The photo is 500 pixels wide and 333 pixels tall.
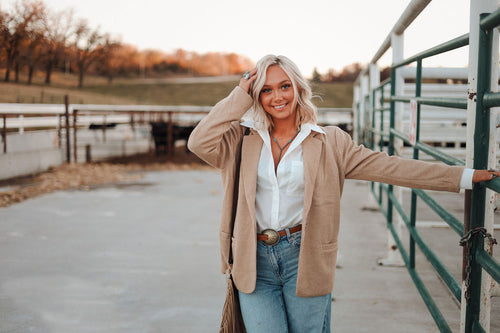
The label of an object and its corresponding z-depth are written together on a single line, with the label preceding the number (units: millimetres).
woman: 2031
